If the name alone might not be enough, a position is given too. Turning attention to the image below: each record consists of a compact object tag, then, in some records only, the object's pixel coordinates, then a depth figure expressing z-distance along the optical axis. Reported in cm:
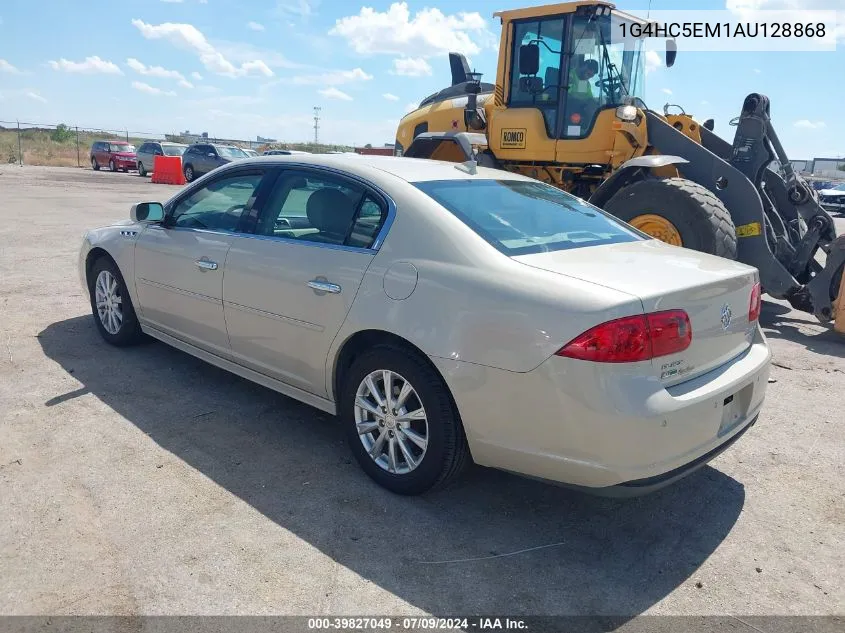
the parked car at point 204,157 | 2722
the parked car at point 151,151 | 3134
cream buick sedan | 266
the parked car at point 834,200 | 2428
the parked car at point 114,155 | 3444
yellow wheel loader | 677
